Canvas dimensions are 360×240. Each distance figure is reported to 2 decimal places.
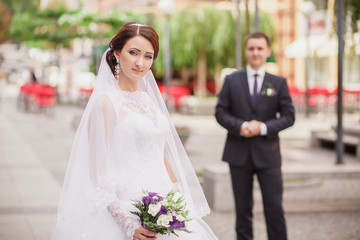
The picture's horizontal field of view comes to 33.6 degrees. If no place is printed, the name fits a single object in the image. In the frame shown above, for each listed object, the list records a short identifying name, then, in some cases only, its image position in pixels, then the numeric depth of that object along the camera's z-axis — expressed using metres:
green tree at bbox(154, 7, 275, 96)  31.05
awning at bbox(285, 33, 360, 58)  27.94
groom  5.09
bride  3.12
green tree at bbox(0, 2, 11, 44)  68.69
